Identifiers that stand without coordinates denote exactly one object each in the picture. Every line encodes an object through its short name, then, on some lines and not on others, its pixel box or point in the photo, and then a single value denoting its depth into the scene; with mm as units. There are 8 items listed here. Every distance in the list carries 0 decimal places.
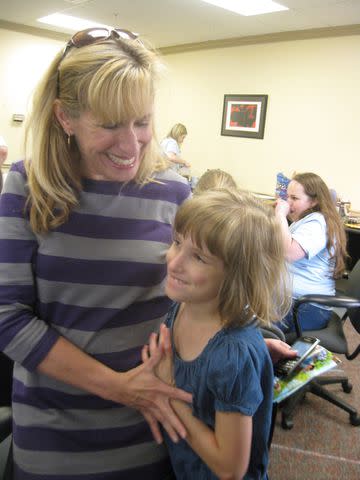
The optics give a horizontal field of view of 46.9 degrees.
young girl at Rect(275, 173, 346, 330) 2330
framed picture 5852
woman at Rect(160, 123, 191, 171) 6250
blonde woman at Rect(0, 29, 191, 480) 775
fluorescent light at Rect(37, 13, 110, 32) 6357
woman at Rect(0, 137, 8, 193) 2436
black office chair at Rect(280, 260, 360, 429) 2051
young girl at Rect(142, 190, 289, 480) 765
